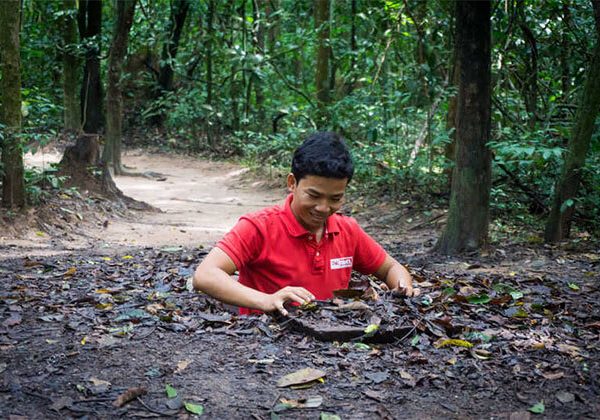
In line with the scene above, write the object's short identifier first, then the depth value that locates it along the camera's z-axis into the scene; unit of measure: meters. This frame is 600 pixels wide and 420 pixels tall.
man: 3.19
